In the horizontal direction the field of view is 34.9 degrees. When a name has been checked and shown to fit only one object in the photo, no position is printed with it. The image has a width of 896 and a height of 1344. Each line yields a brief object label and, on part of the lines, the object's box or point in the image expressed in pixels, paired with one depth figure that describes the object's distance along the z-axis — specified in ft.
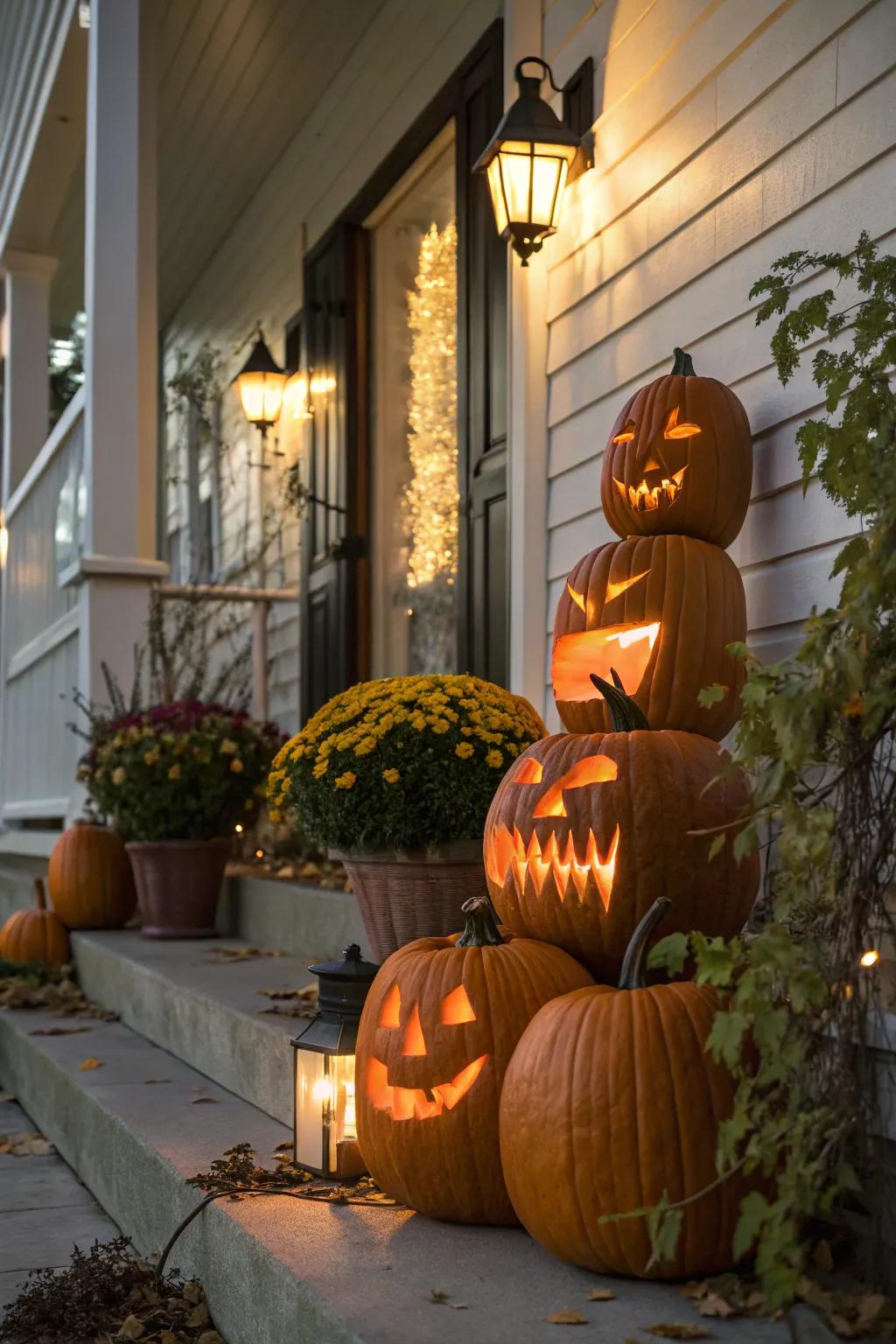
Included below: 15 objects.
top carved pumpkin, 9.39
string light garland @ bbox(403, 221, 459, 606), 19.30
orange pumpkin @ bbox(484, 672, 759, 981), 7.77
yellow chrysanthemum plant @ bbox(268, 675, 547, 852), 10.27
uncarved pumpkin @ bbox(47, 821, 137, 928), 16.94
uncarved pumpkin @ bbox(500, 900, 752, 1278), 6.02
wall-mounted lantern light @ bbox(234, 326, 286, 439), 21.84
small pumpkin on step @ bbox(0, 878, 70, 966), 16.84
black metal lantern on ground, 7.75
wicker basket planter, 10.32
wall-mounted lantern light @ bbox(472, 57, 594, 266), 11.92
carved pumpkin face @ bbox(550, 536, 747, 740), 9.26
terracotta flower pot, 16.01
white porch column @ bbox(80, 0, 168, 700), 18.07
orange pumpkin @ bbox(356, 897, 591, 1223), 6.91
